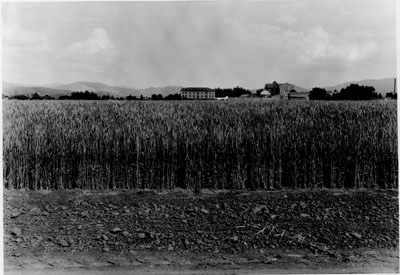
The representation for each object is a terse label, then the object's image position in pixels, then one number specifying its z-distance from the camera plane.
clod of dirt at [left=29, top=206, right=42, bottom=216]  5.26
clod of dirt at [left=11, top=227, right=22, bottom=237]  5.07
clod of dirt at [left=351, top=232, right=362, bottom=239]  5.08
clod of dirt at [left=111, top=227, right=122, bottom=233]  5.05
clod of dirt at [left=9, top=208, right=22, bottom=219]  5.23
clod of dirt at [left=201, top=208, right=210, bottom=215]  5.28
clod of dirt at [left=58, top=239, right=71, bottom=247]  4.97
